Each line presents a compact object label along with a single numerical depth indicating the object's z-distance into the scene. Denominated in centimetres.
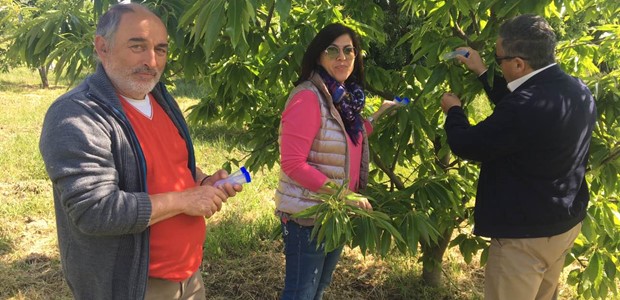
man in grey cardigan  132
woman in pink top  191
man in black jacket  183
